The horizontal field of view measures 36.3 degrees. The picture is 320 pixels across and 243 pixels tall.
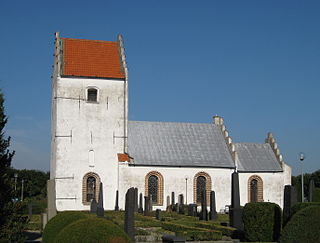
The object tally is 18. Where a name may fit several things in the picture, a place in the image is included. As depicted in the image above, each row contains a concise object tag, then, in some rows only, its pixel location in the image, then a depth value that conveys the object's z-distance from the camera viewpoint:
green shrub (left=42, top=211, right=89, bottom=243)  13.93
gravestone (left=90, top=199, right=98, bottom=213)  30.02
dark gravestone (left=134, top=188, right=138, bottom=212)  32.16
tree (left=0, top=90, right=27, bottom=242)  16.61
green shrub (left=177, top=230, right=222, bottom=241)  19.77
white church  36.31
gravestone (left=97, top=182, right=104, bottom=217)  23.97
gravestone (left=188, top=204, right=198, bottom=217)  30.93
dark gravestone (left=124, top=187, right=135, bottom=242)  15.69
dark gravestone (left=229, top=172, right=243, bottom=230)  22.58
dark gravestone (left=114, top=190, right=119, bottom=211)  35.36
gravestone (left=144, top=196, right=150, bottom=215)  32.20
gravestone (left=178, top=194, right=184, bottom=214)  33.49
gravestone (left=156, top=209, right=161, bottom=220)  28.11
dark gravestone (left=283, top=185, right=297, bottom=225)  14.97
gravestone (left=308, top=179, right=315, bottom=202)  27.00
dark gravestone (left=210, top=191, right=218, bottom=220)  28.64
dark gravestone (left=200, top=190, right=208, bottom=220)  27.51
